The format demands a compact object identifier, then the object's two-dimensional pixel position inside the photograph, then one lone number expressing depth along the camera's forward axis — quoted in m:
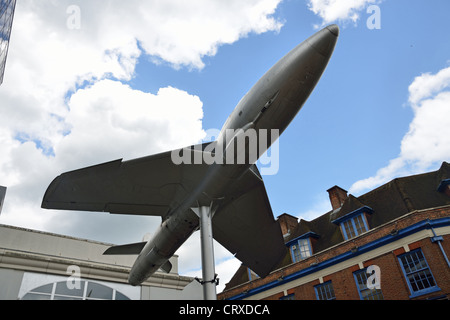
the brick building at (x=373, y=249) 17.58
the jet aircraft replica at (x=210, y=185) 9.45
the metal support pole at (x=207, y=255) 9.52
